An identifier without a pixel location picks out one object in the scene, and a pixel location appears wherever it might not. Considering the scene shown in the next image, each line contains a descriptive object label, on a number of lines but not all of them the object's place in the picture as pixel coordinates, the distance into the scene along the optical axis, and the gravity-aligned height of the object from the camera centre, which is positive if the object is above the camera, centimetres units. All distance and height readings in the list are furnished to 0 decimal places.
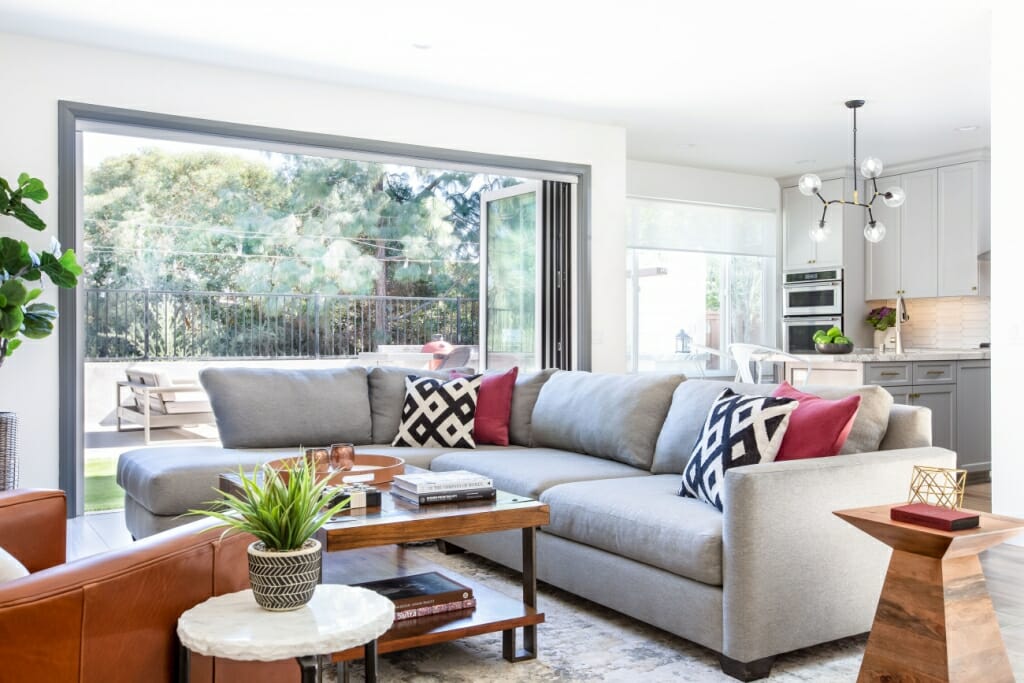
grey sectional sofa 247 -54
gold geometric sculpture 223 -39
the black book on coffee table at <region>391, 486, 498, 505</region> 262 -48
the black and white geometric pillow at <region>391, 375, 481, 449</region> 443 -39
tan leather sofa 127 -43
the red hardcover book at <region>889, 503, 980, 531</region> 209 -44
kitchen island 573 -31
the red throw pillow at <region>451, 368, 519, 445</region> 450 -37
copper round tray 293 -46
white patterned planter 157 -43
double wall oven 798 +29
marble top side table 143 -50
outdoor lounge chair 782 -56
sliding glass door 682 +48
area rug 249 -96
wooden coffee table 235 -55
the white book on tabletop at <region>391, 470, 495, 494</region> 264 -44
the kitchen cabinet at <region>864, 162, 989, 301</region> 715 +84
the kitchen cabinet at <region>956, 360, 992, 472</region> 607 -56
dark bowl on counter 601 -8
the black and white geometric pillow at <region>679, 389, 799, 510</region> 278 -34
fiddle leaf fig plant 404 +33
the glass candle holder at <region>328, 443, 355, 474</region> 312 -42
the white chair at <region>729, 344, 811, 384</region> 629 -14
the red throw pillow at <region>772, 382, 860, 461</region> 278 -30
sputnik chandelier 557 +99
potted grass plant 157 -36
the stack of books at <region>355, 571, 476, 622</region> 255 -77
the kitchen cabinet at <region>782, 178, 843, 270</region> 798 +99
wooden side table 208 -66
